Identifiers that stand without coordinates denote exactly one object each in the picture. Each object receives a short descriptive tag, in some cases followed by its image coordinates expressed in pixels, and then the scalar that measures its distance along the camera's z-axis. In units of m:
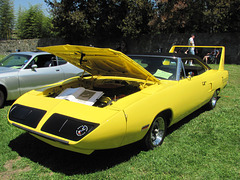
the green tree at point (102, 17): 20.50
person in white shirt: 11.52
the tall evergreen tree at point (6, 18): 31.98
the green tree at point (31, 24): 31.64
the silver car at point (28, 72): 5.24
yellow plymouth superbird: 2.51
